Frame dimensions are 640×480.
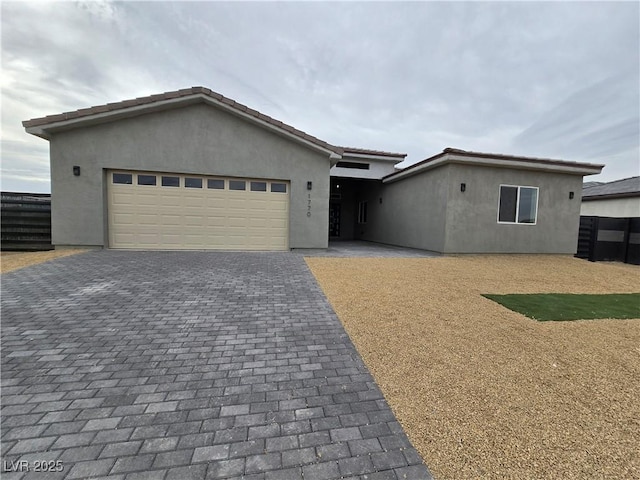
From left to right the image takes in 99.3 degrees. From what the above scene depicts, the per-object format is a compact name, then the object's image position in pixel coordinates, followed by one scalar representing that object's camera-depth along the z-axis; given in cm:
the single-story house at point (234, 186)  867
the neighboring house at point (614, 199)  1393
